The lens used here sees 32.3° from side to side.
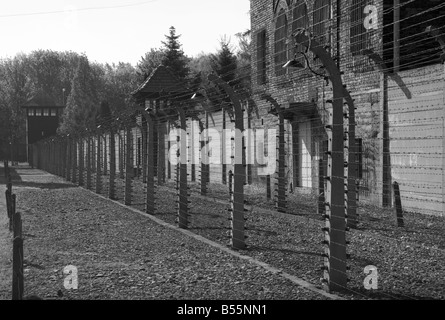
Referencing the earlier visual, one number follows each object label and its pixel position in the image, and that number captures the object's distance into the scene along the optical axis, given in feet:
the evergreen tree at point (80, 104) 253.44
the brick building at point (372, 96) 53.47
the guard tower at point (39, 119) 292.20
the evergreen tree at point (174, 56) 183.21
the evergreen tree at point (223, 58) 167.75
